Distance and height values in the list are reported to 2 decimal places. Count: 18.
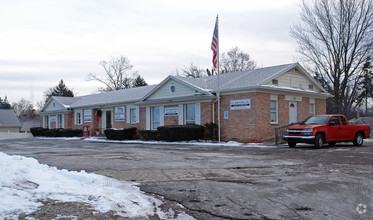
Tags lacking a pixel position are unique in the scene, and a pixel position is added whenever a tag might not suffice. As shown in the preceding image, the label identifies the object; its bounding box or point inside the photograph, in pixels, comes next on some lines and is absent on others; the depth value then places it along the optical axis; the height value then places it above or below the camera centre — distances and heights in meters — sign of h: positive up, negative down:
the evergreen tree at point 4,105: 99.23 +4.44
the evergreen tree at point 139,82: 65.17 +7.01
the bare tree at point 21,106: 106.56 +4.49
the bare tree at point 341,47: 35.03 +7.26
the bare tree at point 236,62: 60.38 +9.74
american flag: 21.66 +4.49
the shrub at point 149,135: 26.30 -1.06
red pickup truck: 17.02 -0.58
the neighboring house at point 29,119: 79.19 +0.50
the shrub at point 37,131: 40.84 -1.15
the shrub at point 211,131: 22.96 -0.69
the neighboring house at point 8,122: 68.06 -0.15
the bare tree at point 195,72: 63.32 +8.51
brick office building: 21.83 +1.24
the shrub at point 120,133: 28.27 -0.99
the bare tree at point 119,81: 70.25 +7.76
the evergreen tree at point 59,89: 84.12 +7.50
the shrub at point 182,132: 22.92 -0.76
